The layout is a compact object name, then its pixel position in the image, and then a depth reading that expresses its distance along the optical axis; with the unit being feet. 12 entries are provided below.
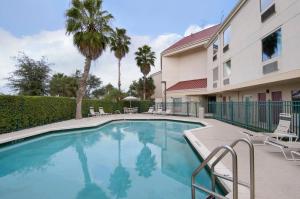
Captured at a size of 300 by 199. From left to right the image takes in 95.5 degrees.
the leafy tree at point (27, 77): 56.26
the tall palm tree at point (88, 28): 42.19
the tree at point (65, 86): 80.73
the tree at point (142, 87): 83.10
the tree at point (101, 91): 118.74
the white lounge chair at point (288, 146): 13.27
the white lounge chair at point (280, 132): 16.88
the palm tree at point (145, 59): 76.78
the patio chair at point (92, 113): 52.98
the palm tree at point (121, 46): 68.64
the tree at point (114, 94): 77.76
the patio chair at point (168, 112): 56.82
